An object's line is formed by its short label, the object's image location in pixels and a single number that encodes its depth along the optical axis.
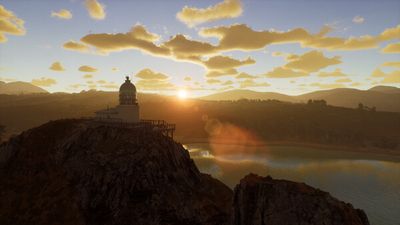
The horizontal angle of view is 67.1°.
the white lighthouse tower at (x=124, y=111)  53.56
